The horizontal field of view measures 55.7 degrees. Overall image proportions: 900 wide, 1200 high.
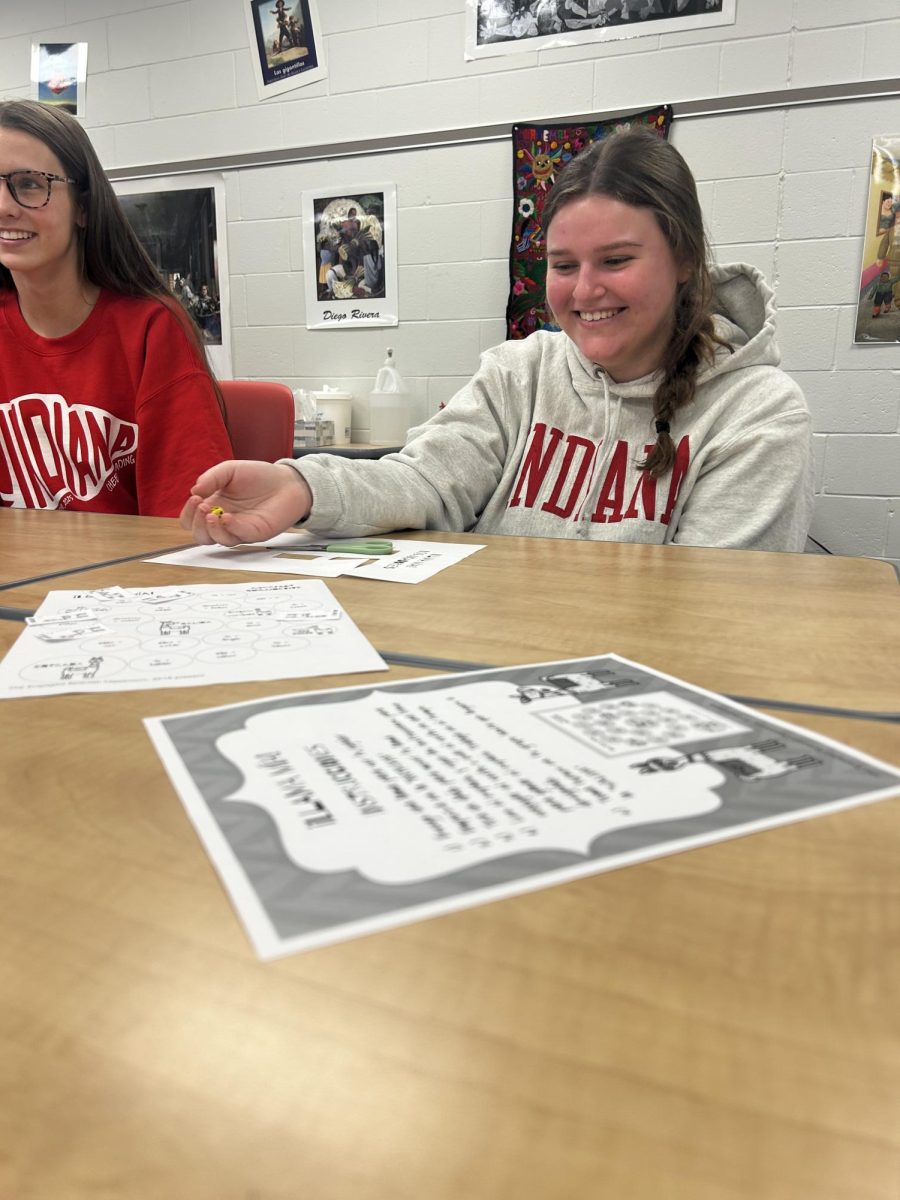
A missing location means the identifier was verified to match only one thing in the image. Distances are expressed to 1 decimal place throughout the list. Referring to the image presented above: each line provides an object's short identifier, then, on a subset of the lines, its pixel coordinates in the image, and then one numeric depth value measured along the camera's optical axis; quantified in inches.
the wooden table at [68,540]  35.6
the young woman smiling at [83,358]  58.4
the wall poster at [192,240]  120.2
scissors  36.9
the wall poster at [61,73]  123.0
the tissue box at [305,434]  108.3
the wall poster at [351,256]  110.4
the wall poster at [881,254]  88.3
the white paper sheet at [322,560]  33.2
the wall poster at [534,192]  98.3
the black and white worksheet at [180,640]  21.0
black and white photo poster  91.9
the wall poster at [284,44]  109.3
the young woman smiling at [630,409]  46.6
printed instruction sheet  11.8
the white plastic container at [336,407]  111.8
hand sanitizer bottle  110.1
